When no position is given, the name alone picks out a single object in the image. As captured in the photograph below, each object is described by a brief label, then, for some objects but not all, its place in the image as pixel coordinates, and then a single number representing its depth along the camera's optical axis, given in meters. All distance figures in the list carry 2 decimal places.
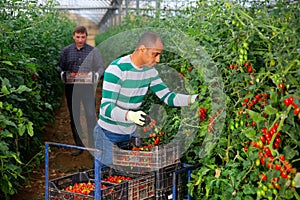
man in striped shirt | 3.49
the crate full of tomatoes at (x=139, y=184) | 3.17
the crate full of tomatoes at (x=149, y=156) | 3.20
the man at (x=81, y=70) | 6.39
